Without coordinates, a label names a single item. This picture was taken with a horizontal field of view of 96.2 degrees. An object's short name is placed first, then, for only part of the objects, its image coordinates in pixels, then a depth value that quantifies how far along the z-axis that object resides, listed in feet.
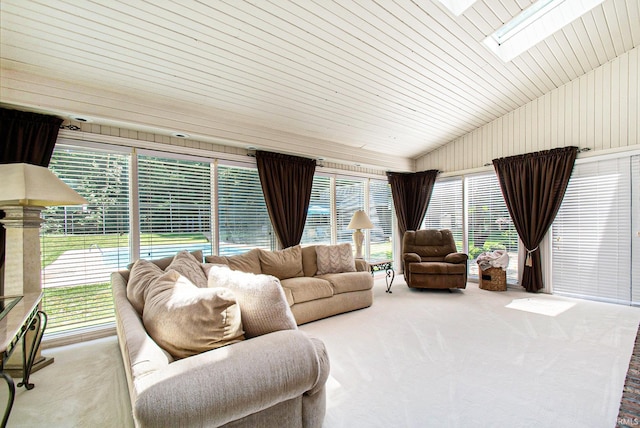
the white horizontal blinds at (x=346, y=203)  18.17
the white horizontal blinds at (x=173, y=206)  11.64
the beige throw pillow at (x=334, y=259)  13.65
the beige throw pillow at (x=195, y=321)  4.38
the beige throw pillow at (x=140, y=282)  6.06
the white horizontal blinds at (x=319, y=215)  16.70
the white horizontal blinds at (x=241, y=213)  13.62
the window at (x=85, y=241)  9.95
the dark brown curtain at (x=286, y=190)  14.38
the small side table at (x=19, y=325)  4.59
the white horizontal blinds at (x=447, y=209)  19.16
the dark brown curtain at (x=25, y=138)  8.87
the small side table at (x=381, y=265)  14.93
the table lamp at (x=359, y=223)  15.43
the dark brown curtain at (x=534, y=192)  14.47
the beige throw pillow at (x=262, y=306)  5.18
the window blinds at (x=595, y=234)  13.23
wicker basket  15.94
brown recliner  15.28
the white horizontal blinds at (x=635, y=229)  12.84
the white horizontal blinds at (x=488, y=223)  16.70
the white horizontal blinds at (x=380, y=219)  19.86
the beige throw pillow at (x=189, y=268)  7.18
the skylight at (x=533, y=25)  10.41
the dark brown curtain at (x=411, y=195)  20.29
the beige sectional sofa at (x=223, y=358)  3.62
